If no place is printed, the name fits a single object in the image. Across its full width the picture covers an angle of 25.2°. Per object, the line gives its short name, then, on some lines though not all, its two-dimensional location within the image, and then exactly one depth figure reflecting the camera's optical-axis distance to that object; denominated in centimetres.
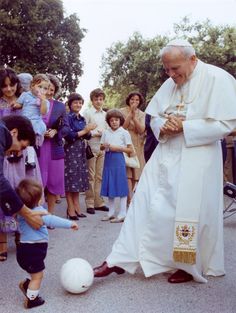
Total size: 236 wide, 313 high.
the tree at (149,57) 3653
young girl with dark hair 795
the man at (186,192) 454
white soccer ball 408
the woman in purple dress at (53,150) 676
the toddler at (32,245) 387
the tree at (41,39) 2869
